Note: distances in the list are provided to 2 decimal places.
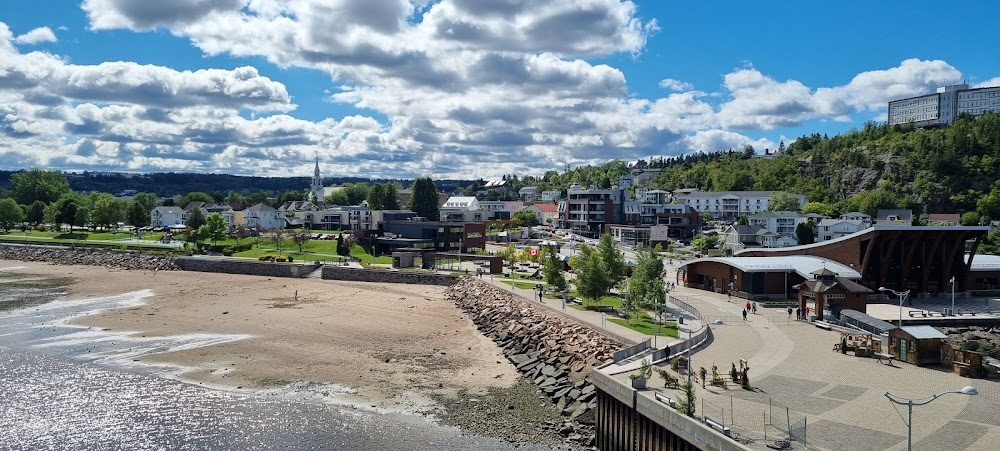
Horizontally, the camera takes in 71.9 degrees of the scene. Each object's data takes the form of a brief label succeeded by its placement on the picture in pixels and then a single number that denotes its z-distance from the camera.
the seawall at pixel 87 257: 89.25
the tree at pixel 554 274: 52.19
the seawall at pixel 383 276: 68.62
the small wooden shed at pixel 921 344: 28.61
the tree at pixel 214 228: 98.94
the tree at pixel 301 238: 95.74
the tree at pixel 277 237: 97.94
